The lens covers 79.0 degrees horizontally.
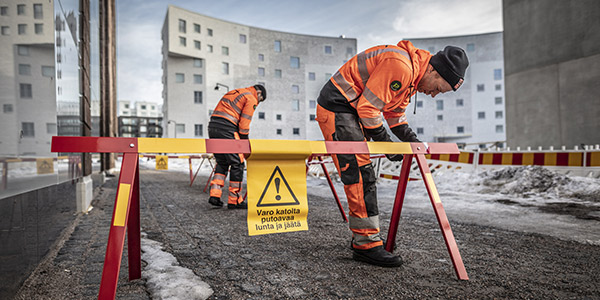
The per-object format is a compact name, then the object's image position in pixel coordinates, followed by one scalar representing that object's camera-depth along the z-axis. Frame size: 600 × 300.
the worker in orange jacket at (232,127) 5.71
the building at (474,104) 53.88
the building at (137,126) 96.54
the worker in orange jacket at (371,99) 2.67
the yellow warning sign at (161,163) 12.76
